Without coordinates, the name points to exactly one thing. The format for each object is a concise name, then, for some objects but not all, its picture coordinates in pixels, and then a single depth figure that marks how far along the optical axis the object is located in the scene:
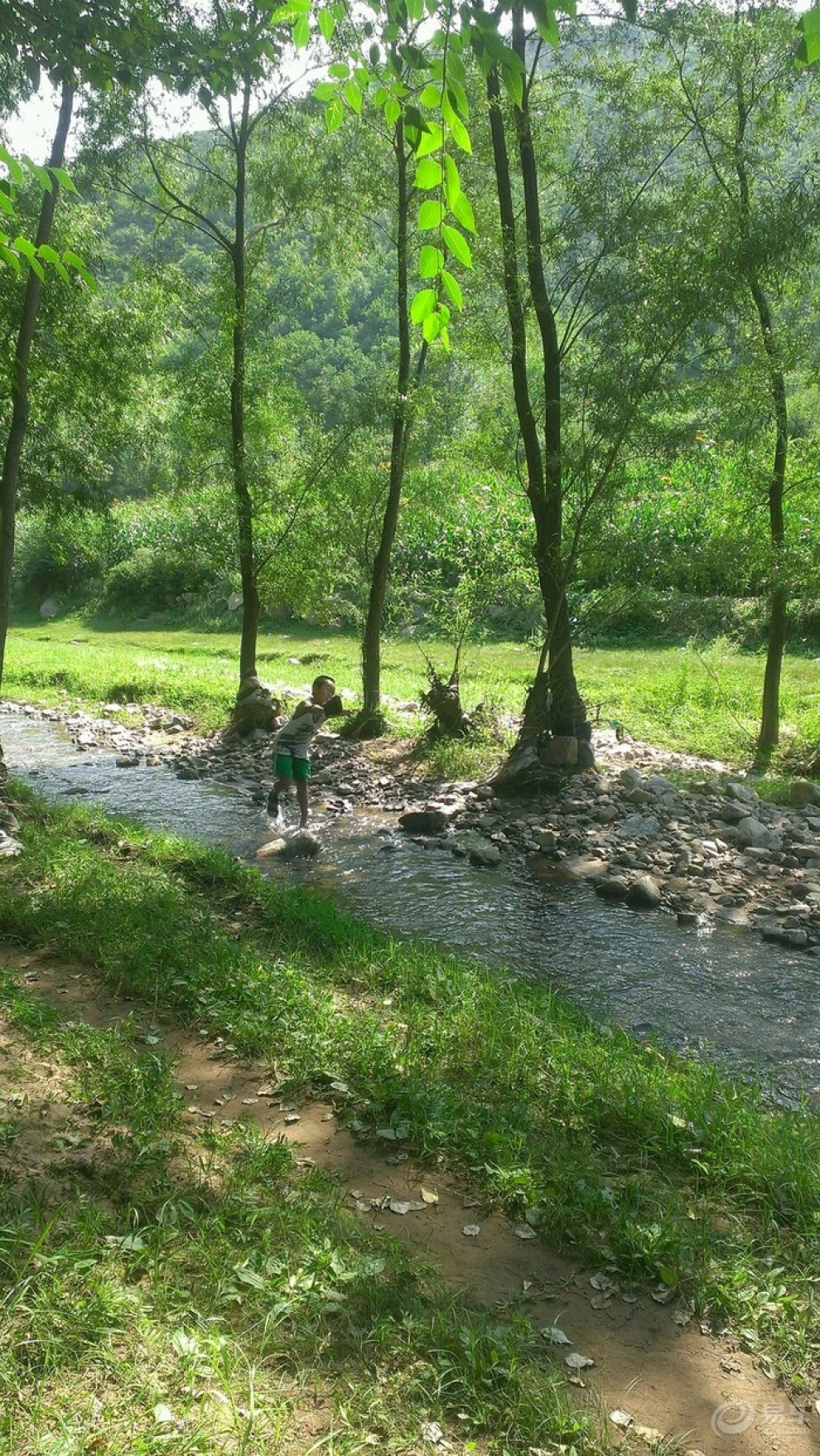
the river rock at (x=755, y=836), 10.00
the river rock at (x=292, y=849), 9.82
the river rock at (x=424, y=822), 10.88
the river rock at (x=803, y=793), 11.41
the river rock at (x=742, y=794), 11.38
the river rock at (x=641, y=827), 10.44
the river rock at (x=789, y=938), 7.79
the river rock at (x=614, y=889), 8.97
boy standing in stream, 10.49
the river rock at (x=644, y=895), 8.70
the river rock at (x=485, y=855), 9.88
